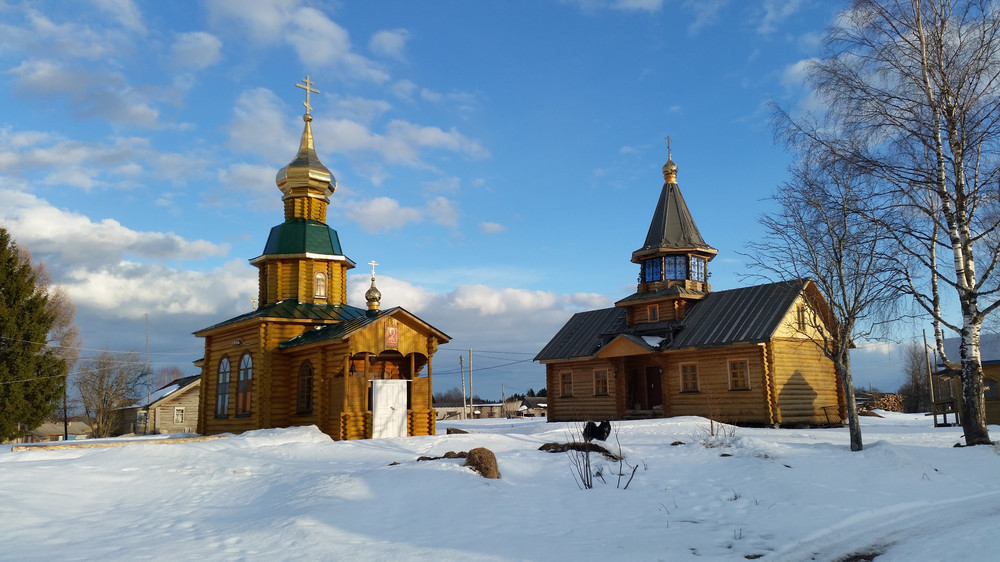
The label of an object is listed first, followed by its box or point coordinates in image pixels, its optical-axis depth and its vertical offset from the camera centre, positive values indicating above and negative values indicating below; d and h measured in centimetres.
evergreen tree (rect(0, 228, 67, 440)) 2747 +164
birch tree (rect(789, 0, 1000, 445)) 1494 +486
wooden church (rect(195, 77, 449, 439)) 2117 +126
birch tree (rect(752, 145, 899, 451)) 1566 +268
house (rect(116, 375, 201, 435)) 4275 -128
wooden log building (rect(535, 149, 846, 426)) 2386 +95
